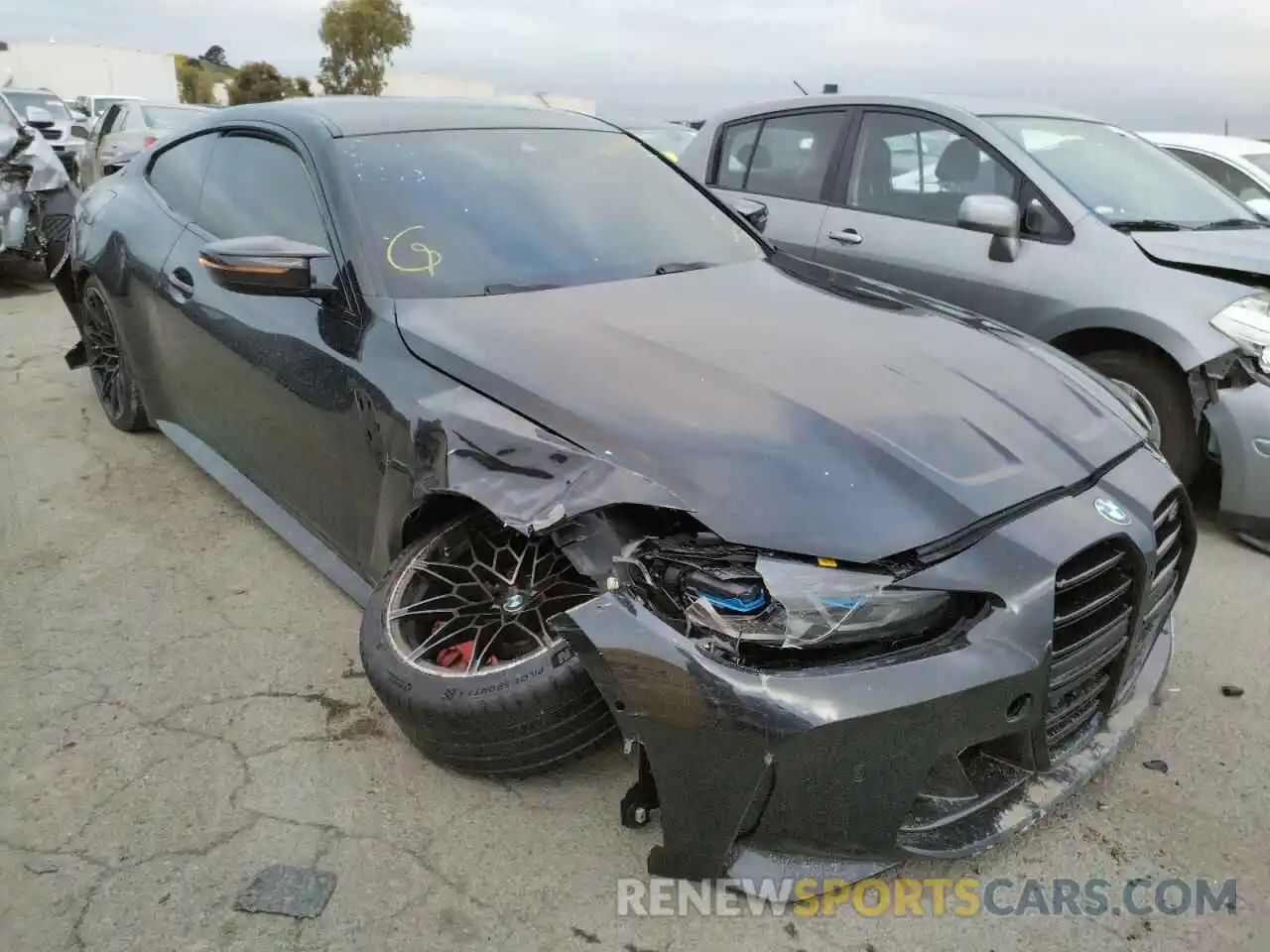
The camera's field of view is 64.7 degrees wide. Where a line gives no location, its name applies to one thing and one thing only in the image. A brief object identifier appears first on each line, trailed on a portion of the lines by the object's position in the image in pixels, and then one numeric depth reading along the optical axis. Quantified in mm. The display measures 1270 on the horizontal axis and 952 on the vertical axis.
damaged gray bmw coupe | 1848
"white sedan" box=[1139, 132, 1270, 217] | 7078
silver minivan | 3691
